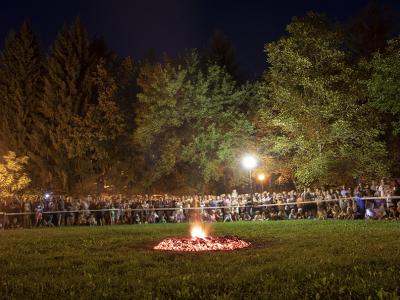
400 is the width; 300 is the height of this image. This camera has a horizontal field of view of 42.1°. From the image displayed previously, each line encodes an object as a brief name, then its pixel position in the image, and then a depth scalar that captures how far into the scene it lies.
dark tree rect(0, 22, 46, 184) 52.16
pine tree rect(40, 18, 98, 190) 50.66
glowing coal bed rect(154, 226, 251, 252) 15.10
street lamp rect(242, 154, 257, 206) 34.75
